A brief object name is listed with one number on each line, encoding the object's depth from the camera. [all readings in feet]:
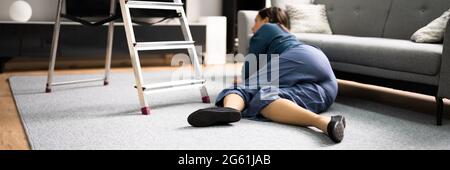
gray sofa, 6.98
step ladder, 7.29
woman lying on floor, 6.28
